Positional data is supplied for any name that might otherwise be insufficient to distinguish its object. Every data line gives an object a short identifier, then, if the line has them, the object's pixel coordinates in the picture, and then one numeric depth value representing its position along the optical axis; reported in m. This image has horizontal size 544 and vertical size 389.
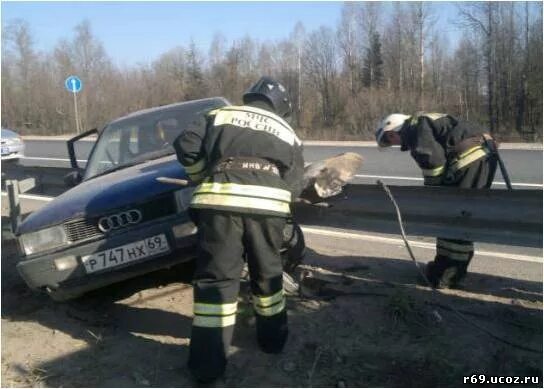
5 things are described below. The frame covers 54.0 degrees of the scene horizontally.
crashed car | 3.70
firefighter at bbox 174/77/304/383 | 2.98
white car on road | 14.24
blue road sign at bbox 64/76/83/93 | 24.09
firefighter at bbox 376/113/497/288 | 4.16
